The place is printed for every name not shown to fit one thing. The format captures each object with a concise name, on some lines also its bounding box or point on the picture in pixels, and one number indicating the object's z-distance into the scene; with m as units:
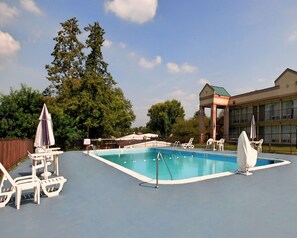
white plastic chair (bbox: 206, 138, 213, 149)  18.70
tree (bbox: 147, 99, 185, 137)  47.88
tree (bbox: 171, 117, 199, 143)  30.86
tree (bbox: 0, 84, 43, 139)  16.22
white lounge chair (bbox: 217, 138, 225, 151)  18.53
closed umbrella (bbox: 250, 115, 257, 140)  16.21
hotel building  21.83
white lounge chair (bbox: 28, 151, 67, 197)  4.84
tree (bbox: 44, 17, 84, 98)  23.56
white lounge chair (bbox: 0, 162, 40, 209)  4.23
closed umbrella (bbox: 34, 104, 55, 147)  7.80
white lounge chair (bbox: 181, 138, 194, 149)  21.29
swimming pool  10.40
